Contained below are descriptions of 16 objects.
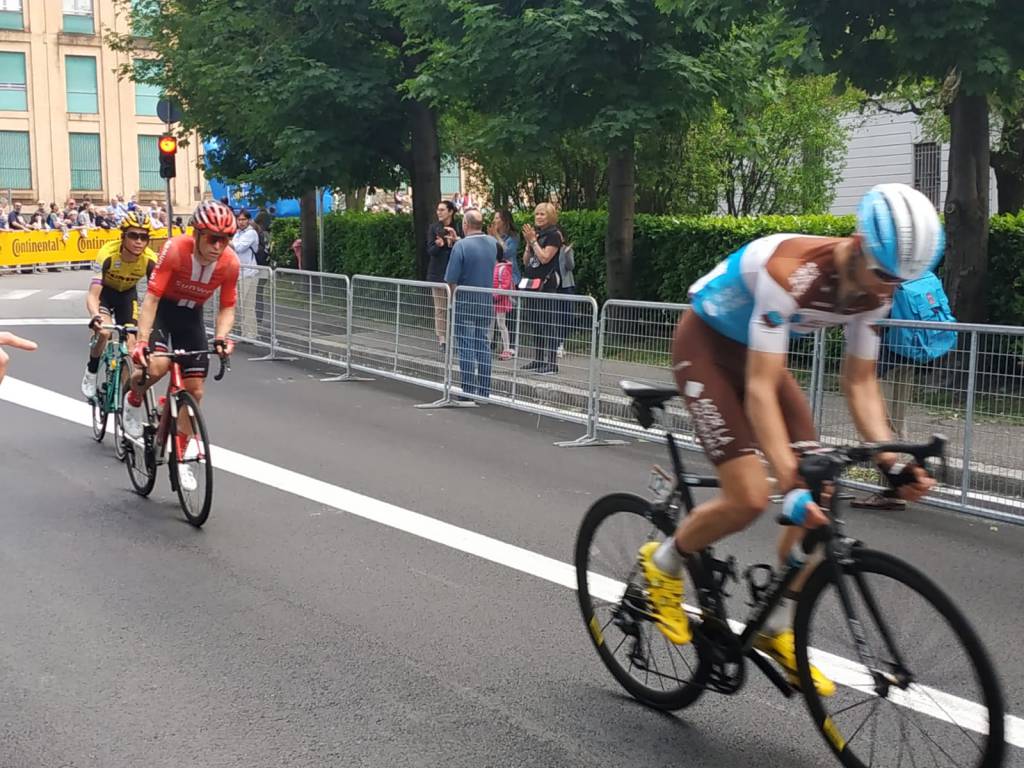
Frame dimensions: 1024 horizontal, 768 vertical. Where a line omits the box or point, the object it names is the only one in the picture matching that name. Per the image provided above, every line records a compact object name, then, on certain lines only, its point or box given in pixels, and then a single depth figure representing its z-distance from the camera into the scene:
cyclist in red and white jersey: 7.83
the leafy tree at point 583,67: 14.28
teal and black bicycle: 9.01
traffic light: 24.14
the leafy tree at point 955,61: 10.23
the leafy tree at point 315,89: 19.11
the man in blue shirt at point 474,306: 12.30
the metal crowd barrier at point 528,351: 11.01
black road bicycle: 3.61
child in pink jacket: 11.93
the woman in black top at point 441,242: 16.75
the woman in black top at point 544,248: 14.46
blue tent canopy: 25.52
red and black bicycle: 7.52
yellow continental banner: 38.56
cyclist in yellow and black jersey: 9.52
